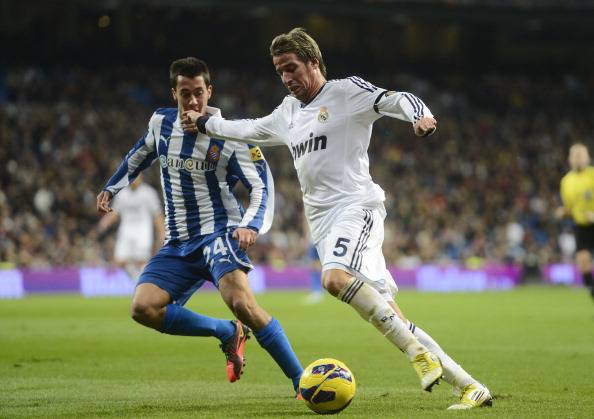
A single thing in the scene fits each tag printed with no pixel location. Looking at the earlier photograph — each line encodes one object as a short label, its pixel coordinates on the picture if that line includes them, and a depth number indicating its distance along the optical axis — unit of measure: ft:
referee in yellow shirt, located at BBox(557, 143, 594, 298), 99.04
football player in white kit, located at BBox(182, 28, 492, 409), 41.09
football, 40.98
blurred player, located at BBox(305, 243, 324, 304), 137.49
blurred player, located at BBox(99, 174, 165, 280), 123.03
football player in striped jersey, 47.78
